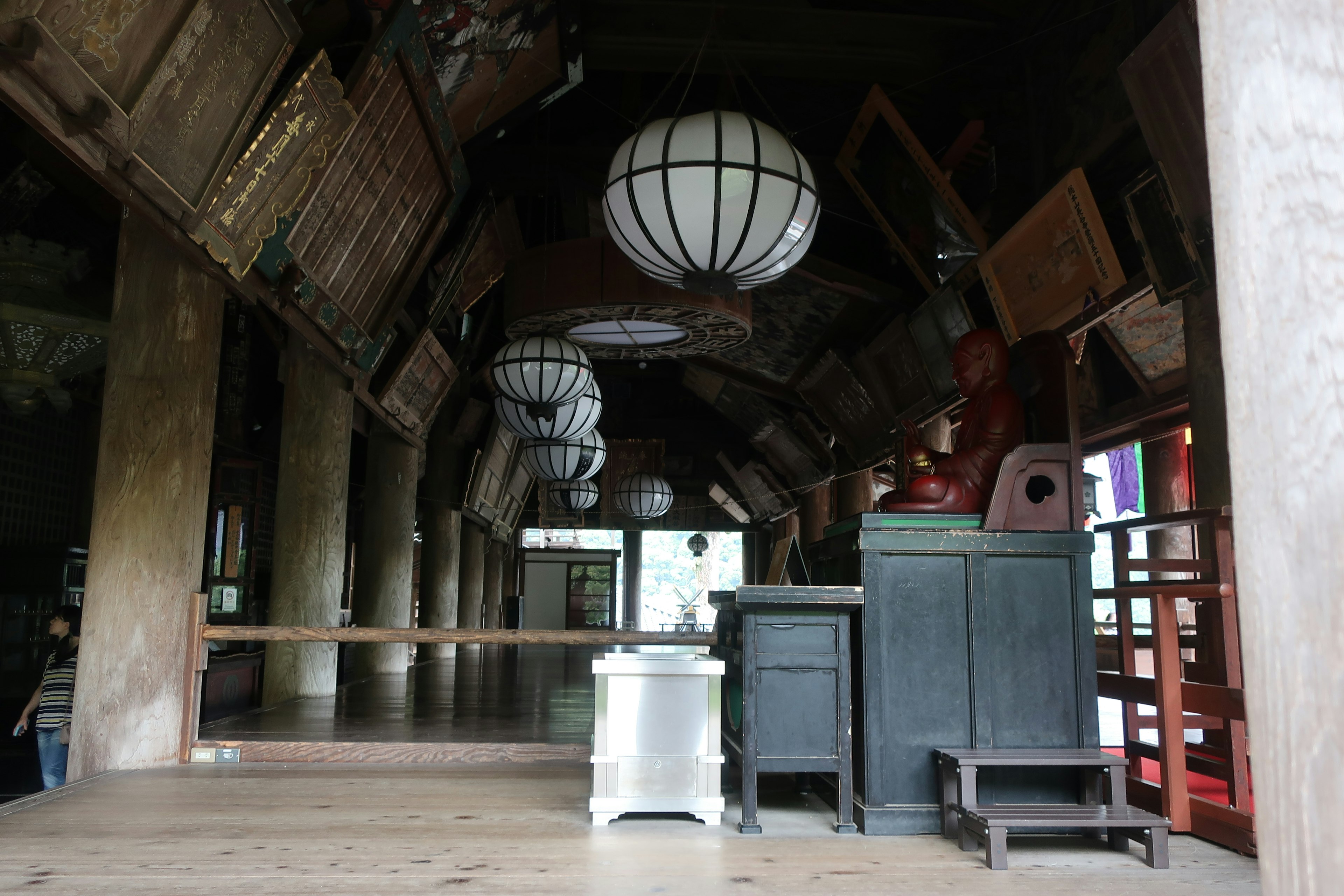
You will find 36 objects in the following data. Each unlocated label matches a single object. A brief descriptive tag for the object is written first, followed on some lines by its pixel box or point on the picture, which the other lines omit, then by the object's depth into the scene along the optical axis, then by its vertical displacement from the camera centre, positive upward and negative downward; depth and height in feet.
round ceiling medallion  18.92 +5.90
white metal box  9.52 -1.75
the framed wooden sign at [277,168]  12.58 +6.04
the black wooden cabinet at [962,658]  9.37 -0.88
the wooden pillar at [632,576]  60.29 +0.00
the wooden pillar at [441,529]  34.32 +1.81
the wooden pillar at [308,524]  19.66 +1.15
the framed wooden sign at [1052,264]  14.06 +5.41
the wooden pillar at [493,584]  51.75 -0.53
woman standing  14.55 -2.10
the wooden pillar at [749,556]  58.80 +1.35
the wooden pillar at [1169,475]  21.94 +2.55
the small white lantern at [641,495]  43.93 +3.99
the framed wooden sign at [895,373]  21.80 +5.33
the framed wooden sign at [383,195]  14.96 +7.53
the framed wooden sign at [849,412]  25.39 +5.04
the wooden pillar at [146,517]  11.82 +0.81
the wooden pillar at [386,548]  27.71 +0.83
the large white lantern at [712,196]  11.96 +5.19
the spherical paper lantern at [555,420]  24.32 +4.32
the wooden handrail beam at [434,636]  12.96 -0.90
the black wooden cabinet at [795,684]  9.41 -1.16
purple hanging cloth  28.48 +3.17
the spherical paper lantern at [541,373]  21.52 +4.94
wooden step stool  8.09 -2.22
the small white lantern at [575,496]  41.34 +3.72
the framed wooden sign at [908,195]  17.92 +8.20
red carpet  10.64 -2.66
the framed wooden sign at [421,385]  25.22 +5.80
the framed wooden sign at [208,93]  10.27 +5.96
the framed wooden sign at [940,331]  19.10 +5.52
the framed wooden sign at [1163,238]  12.08 +4.74
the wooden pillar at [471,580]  41.24 -0.23
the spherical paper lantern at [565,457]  30.68 +4.15
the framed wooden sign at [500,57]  15.96 +10.38
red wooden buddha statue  10.05 +1.59
